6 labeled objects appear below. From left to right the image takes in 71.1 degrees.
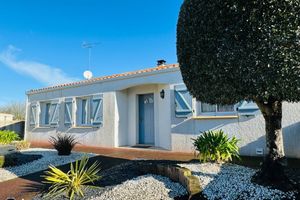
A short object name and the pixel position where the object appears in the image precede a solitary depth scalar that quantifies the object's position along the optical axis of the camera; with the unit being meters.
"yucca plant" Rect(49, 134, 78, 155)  8.23
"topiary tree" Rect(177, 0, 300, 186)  2.84
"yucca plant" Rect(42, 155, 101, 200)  4.12
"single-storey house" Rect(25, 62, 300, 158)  7.37
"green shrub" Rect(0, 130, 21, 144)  10.49
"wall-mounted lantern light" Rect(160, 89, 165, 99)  9.59
